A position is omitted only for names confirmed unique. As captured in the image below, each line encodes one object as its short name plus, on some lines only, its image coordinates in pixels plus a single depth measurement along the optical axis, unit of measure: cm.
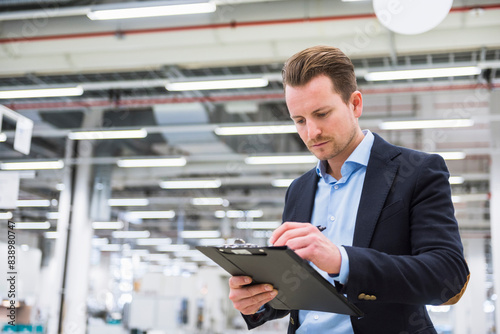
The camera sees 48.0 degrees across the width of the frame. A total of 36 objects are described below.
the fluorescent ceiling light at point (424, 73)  646
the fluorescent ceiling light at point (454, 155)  982
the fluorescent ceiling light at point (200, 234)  2110
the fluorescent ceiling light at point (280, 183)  1376
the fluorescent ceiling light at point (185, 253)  2755
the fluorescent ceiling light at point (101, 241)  2285
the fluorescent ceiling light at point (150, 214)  1789
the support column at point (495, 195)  864
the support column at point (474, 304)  1505
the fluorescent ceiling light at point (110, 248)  2547
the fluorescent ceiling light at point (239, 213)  1770
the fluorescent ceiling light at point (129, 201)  1592
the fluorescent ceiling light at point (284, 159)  1034
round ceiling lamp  305
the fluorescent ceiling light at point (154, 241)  2413
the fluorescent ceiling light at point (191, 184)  1365
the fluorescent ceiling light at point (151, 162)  1093
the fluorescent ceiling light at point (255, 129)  864
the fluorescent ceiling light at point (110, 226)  1793
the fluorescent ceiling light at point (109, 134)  938
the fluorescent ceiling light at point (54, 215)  966
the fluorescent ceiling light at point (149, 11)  483
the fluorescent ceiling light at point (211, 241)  2180
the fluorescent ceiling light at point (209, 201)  1605
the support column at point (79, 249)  1078
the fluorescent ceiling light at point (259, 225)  1838
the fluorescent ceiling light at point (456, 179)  1147
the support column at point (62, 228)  1093
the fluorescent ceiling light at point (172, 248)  2614
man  100
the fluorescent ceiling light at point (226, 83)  677
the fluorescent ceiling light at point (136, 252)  2672
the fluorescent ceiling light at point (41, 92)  732
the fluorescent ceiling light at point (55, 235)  1102
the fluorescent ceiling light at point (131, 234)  2149
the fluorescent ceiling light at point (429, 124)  786
